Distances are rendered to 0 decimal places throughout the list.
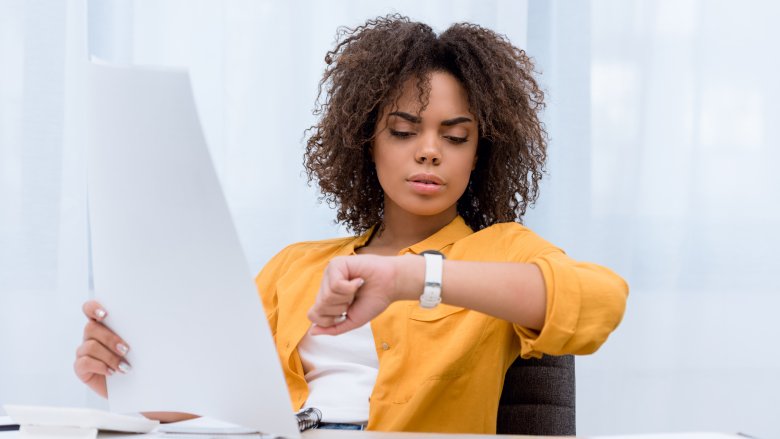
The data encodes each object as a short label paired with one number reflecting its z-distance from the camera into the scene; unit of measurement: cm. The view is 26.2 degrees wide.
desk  170
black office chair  206
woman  183
